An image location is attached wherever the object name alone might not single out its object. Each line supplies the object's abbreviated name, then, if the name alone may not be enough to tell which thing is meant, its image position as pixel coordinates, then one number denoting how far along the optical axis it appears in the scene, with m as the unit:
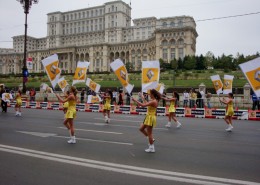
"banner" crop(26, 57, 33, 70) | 27.01
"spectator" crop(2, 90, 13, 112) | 19.46
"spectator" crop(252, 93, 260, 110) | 20.59
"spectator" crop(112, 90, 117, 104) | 27.67
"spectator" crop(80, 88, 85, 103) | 29.03
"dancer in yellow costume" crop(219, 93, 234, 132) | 12.25
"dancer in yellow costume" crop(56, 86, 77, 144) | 8.87
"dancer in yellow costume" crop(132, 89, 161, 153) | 7.67
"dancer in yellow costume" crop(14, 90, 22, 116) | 18.03
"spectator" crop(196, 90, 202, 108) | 22.83
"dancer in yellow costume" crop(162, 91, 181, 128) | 13.49
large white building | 109.81
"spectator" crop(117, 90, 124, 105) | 24.51
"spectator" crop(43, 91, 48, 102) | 32.00
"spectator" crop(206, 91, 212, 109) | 23.09
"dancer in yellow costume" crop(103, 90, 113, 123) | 14.66
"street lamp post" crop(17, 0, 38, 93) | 25.52
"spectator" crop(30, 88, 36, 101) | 31.29
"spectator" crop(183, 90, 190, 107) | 23.88
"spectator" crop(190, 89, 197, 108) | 23.06
